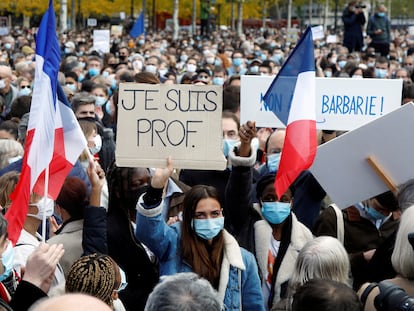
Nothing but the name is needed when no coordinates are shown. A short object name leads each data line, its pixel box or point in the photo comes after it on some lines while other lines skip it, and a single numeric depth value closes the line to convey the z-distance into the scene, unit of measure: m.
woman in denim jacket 5.08
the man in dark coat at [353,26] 29.02
